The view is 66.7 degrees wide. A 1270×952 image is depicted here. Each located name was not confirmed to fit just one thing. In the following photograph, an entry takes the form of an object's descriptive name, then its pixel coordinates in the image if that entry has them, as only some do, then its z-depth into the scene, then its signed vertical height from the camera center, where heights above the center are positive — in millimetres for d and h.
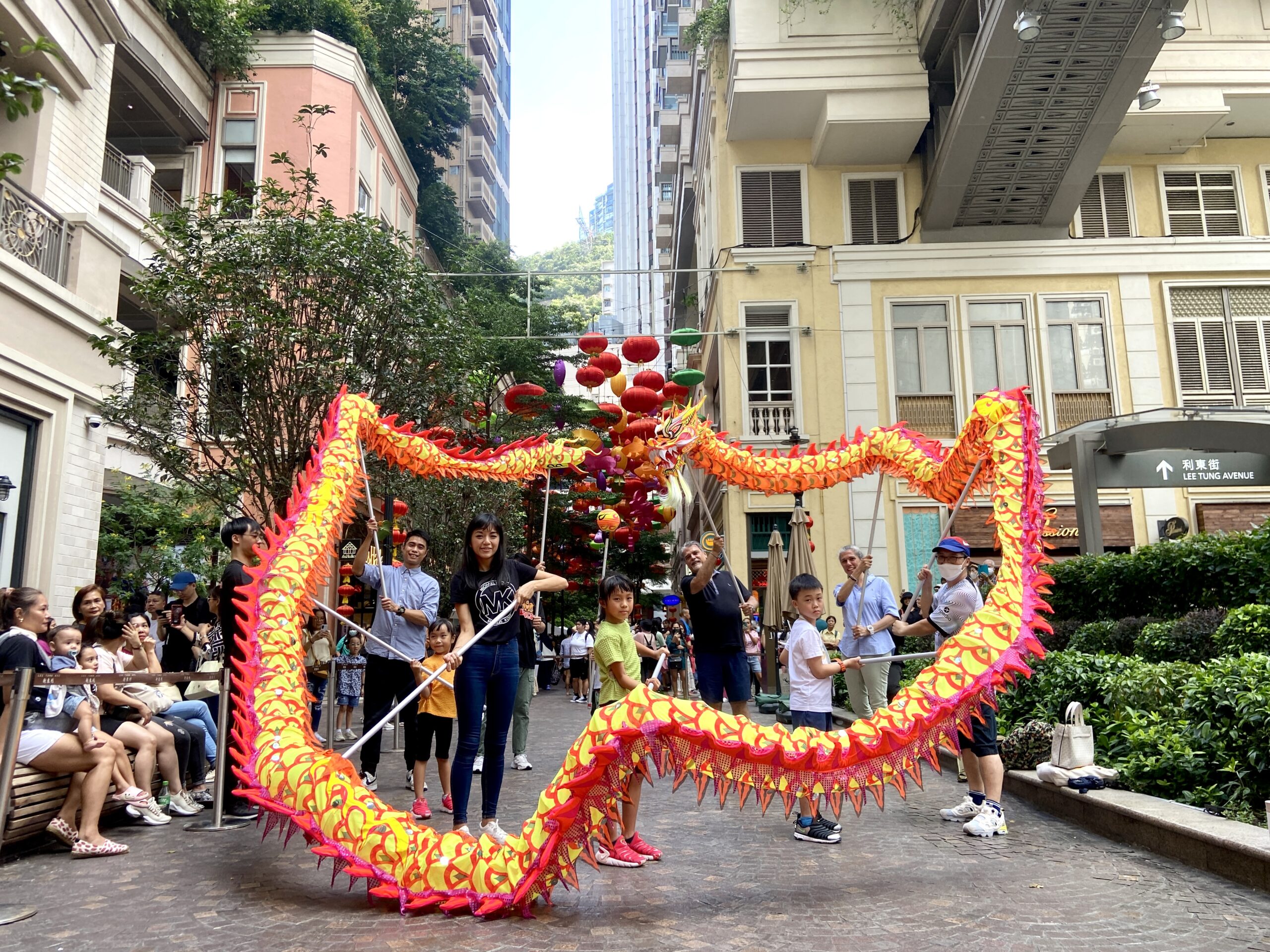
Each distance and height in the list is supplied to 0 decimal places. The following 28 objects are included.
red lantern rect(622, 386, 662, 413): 11836 +2986
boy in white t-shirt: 6105 -212
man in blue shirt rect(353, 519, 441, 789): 6977 +199
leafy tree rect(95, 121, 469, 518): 10625 +3405
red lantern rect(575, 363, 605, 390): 12539 +3483
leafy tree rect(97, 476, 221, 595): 16484 +1867
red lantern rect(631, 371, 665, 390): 12547 +3460
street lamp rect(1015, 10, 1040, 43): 16125 +10201
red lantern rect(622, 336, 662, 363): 12961 +3957
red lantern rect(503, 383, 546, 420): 14180 +3710
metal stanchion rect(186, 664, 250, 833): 6445 -910
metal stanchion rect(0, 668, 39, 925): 5008 -420
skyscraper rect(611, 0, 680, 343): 65250 +44030
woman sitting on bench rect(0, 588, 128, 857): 5453 -533
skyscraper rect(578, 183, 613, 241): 183000 +83399
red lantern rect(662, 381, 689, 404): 12617 +3315
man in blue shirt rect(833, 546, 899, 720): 7320 +147
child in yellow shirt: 6793 -531
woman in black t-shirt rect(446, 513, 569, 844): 5262 -20
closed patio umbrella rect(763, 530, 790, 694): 14984 +784
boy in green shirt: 5410 -65
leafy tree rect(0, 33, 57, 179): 4500 +2653
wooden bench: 5305 -849
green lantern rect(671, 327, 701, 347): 14227 +4552
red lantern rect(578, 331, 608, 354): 12875 +4068
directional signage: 13078 +2323
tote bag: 6812 -701
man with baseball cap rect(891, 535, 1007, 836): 6062 -450
